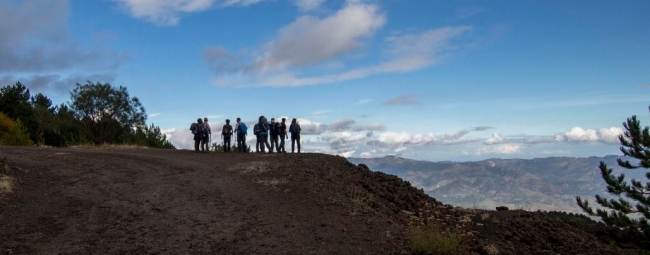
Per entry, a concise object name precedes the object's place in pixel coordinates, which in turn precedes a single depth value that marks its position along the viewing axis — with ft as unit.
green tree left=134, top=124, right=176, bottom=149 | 98.83
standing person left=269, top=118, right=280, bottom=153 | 72.43
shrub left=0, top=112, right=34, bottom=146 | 99.96
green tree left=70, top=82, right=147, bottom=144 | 114.01
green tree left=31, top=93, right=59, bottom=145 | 128.26
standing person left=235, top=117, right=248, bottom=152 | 72.90
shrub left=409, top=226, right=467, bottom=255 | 30.93
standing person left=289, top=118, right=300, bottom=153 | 72.47
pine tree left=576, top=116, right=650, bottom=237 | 62.44
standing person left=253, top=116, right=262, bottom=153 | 71.00
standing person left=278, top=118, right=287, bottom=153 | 72.23
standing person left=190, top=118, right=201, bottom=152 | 73.31
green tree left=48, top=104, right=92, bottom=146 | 118.73
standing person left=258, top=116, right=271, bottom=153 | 70.90
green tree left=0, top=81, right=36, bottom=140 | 148.32
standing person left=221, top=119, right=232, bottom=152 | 72.77
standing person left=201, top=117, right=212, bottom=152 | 72.74
